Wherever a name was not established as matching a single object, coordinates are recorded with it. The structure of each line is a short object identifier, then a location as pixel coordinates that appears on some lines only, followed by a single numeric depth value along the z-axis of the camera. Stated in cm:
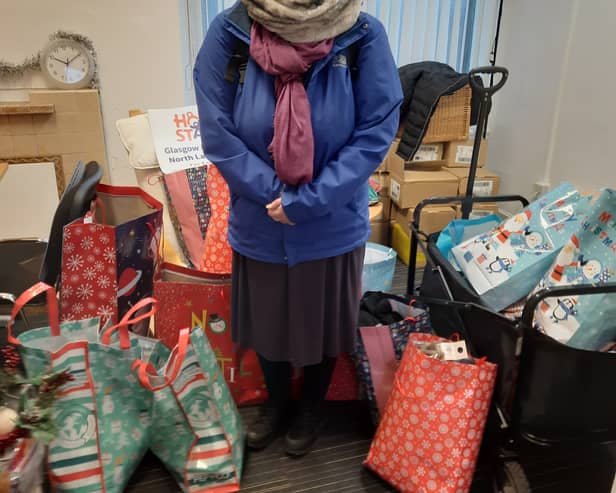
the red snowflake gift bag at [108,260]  155
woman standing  121
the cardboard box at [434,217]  289
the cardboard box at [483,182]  303
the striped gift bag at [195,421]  136
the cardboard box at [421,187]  291
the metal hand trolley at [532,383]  119
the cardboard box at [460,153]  304
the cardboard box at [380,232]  318
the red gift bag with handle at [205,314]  168
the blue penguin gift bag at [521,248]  145
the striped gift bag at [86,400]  127
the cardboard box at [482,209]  284
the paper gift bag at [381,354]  165
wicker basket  289
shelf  272
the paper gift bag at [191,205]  207
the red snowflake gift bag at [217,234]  187
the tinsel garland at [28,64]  282
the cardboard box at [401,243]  299
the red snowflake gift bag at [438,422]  133
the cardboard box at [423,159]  302
